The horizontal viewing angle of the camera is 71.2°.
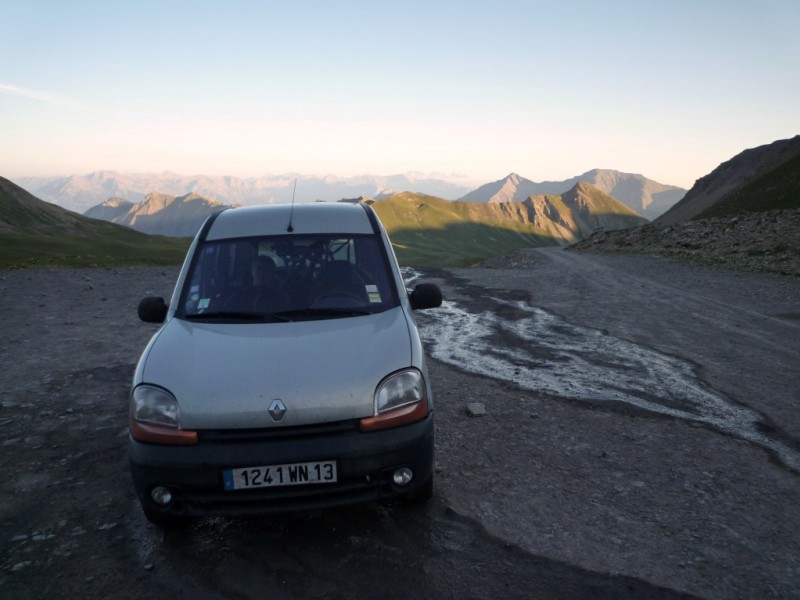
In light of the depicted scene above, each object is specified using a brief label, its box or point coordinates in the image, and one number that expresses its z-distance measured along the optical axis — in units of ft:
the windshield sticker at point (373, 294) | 14.74
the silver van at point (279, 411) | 10.84
